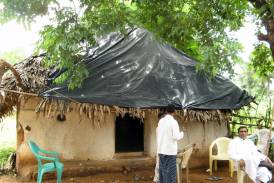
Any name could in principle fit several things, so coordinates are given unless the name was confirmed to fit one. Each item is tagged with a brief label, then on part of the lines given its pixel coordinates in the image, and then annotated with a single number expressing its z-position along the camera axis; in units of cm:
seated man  369
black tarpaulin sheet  496
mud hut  493
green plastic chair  426
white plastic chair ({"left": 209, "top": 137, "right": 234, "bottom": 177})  573
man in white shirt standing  398
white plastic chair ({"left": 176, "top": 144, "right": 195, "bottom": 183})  447
